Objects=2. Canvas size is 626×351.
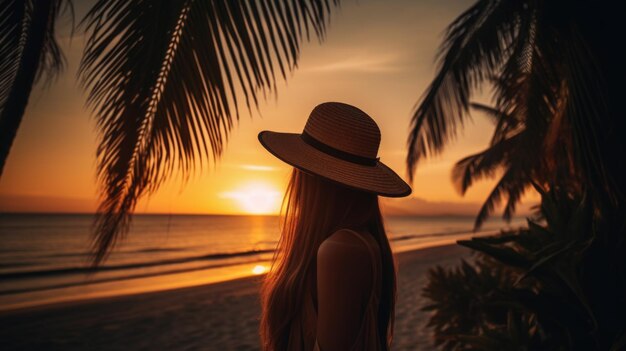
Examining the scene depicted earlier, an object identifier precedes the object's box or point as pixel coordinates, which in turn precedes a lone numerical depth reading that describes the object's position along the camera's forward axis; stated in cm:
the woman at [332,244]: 100
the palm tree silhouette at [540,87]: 222
